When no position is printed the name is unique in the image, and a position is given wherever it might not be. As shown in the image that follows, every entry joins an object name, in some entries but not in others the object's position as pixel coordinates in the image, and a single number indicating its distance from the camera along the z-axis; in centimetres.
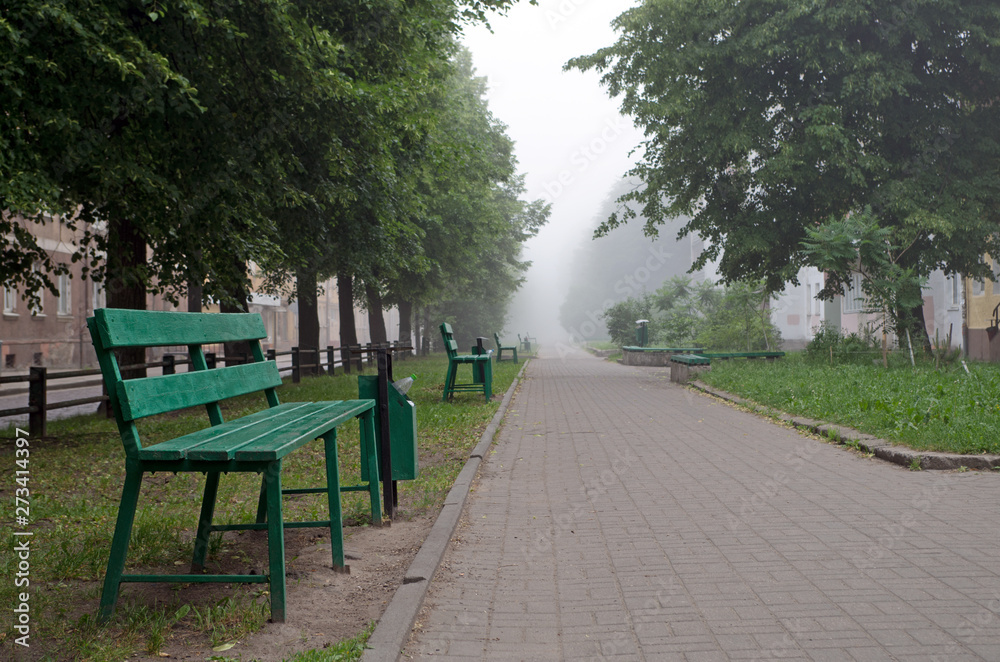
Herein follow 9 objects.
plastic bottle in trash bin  571
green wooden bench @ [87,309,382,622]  308
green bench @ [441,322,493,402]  1338
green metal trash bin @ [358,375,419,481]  548
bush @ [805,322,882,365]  1944
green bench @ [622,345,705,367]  2816
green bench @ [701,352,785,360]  2291
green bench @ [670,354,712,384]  1861
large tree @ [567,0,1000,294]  2003
